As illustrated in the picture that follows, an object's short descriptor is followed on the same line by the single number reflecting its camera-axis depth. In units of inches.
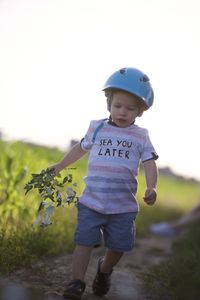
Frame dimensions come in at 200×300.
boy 177.3
